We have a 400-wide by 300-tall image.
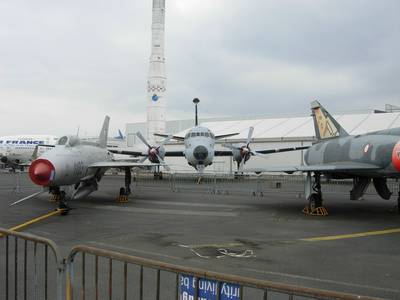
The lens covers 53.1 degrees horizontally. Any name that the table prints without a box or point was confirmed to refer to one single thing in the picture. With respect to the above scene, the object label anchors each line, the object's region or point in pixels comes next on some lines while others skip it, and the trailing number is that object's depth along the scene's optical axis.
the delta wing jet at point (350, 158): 11.41
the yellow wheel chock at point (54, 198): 17.09
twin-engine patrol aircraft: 28.30
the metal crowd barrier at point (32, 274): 3.92
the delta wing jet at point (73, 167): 12.55
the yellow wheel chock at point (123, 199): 17.20
